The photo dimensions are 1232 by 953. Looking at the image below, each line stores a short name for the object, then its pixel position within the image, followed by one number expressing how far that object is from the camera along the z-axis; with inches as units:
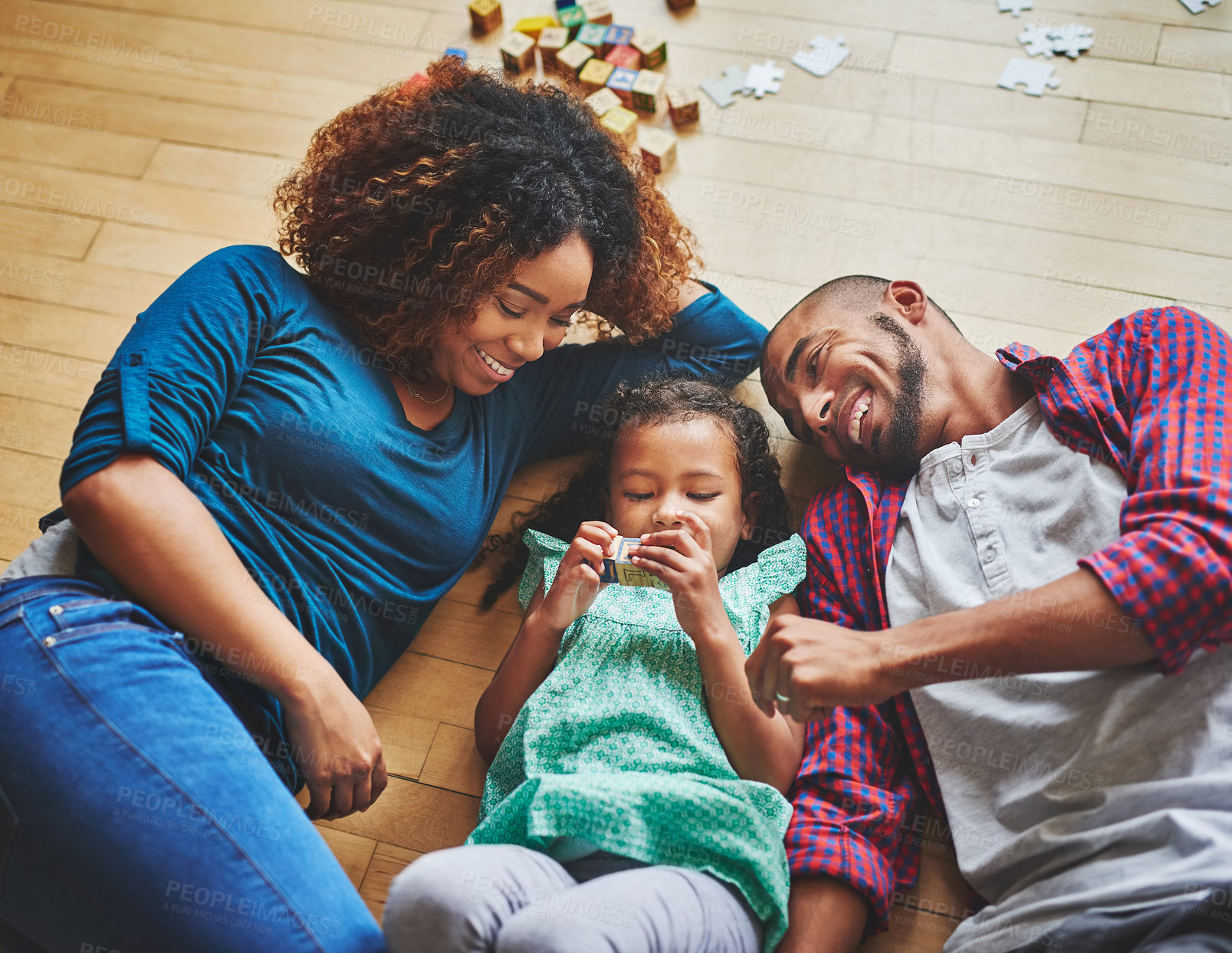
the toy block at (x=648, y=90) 109.7
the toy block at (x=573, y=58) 114.1
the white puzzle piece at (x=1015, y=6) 112.4
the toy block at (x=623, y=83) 110.3
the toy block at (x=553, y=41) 115.1
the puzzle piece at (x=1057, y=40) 109.1
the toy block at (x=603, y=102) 108.8
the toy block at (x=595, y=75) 112.0
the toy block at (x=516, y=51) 113.7
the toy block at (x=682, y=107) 109.0
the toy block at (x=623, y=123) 106.6
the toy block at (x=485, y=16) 118.0
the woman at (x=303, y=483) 53.2
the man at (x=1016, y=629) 55.3
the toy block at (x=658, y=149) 106.6
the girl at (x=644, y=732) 54.0
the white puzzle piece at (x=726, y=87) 112.7
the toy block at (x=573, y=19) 117.0
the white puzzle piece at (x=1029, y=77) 108.0
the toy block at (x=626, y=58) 112.9
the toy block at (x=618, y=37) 113.8
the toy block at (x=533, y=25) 117.0
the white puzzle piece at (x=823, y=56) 113.0
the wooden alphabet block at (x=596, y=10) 117.0
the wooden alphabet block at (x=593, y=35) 114.9
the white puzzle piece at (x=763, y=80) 112.6
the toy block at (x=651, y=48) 112.3
